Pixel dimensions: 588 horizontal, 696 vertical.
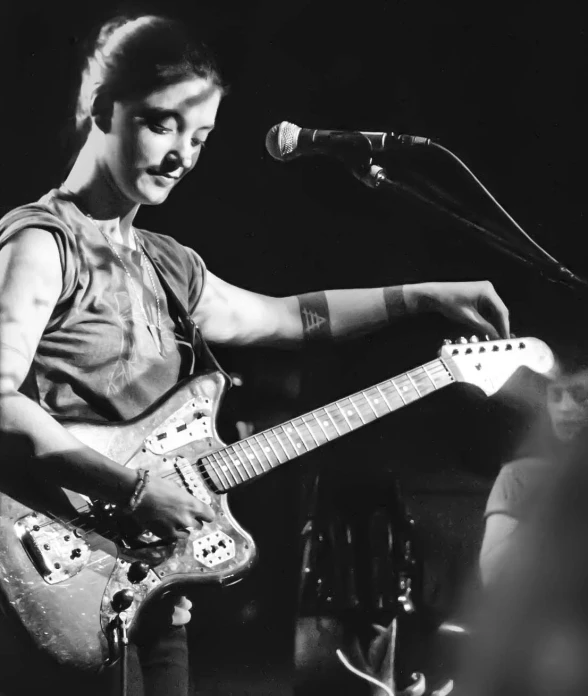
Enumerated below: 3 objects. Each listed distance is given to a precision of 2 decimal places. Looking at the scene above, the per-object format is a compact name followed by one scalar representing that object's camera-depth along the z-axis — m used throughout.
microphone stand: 2.78
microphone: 2.79
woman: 2.60
